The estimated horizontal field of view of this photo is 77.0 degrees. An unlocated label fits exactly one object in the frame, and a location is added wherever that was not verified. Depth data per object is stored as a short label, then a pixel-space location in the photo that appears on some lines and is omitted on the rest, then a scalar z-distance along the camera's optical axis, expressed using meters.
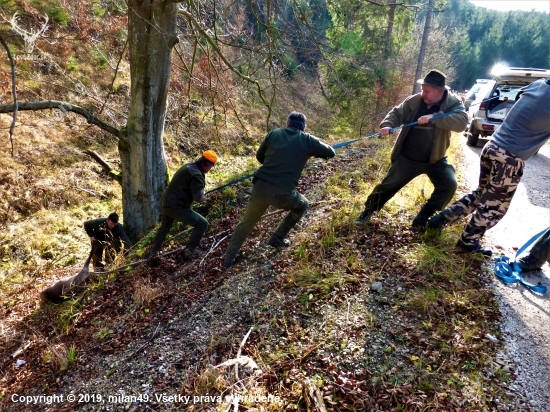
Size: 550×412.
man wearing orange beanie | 5.11
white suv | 9.40
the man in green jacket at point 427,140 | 4.16
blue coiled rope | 3.81
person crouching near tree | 6.20
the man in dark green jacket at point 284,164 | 4.28
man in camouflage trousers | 3.66
